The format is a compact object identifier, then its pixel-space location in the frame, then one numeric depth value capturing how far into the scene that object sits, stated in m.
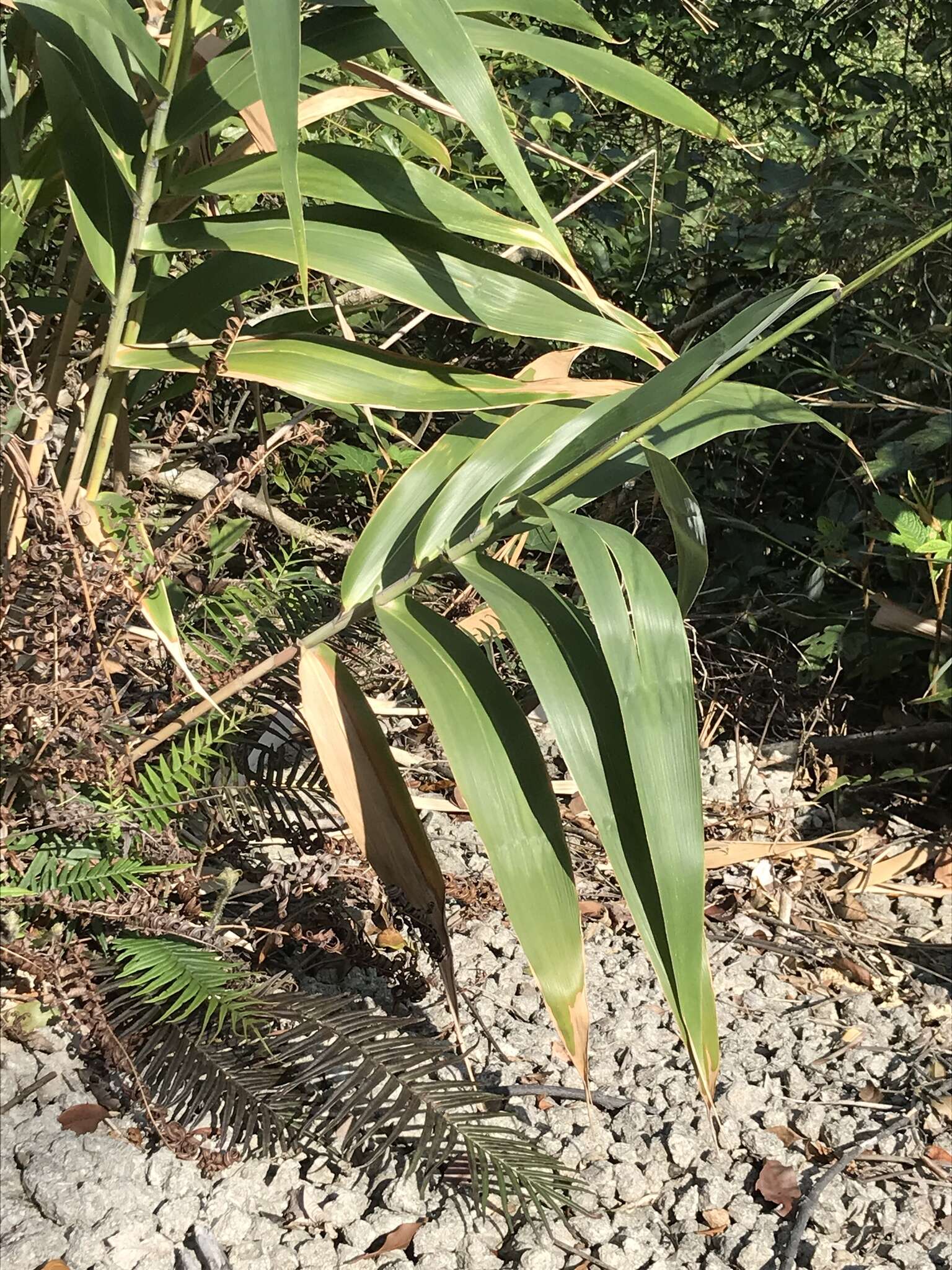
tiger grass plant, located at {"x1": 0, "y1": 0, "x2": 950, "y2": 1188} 0.85
